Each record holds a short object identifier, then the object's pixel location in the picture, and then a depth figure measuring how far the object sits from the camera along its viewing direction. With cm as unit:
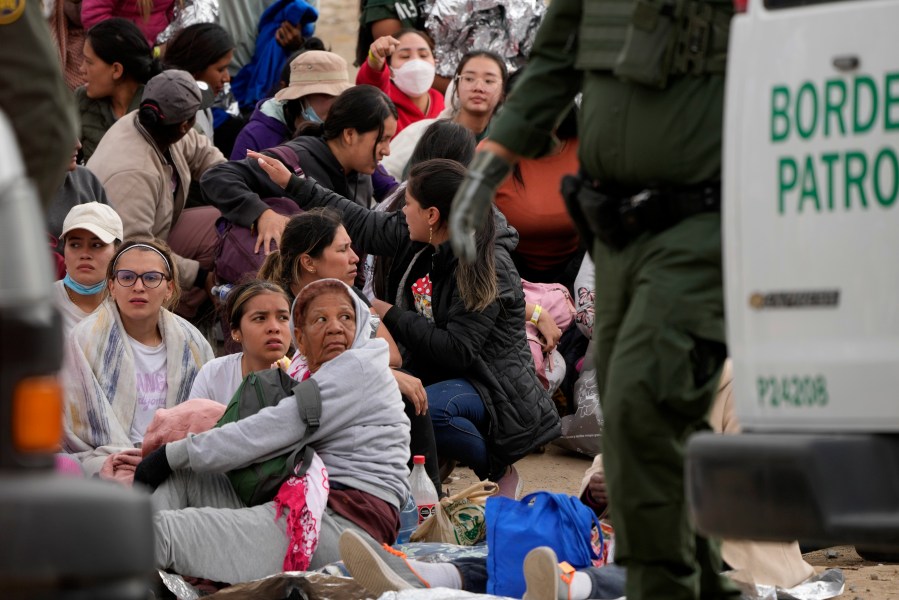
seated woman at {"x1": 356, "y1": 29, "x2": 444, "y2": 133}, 2180
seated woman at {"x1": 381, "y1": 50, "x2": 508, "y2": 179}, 1958
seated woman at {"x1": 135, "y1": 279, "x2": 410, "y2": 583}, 1242
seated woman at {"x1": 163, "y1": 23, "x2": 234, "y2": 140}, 2070
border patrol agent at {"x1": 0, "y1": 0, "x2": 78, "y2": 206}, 837
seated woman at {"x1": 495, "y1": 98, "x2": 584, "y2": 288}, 1803
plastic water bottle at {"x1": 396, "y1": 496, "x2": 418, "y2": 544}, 1430
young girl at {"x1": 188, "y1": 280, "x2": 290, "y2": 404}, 1453
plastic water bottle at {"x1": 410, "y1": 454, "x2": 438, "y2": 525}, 1487
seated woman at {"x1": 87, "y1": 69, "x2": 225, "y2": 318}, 1716
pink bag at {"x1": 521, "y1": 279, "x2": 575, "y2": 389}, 1772
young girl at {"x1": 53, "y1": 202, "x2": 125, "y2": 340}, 1538
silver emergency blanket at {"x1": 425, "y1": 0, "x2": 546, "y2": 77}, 2402
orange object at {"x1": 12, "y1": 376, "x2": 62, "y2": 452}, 540
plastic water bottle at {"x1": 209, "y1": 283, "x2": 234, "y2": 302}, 1637
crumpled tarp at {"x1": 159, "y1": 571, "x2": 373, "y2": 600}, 1195
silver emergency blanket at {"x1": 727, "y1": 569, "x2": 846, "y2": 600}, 1209
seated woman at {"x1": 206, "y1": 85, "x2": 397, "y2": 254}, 1702
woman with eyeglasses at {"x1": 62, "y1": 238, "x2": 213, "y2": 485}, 1406
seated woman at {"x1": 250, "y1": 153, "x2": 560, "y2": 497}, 1574
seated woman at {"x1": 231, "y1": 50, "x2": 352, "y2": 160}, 1975
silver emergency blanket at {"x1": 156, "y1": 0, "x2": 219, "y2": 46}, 2297
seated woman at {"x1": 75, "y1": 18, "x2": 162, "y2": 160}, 1897
